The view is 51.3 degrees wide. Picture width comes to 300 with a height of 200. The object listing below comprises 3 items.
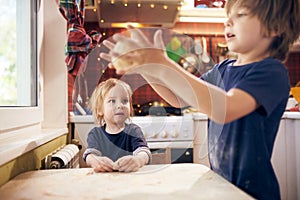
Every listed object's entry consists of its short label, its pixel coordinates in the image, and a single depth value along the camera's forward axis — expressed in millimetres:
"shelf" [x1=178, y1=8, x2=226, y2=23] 1464
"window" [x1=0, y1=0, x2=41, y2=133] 758
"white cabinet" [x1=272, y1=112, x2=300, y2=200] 1010
